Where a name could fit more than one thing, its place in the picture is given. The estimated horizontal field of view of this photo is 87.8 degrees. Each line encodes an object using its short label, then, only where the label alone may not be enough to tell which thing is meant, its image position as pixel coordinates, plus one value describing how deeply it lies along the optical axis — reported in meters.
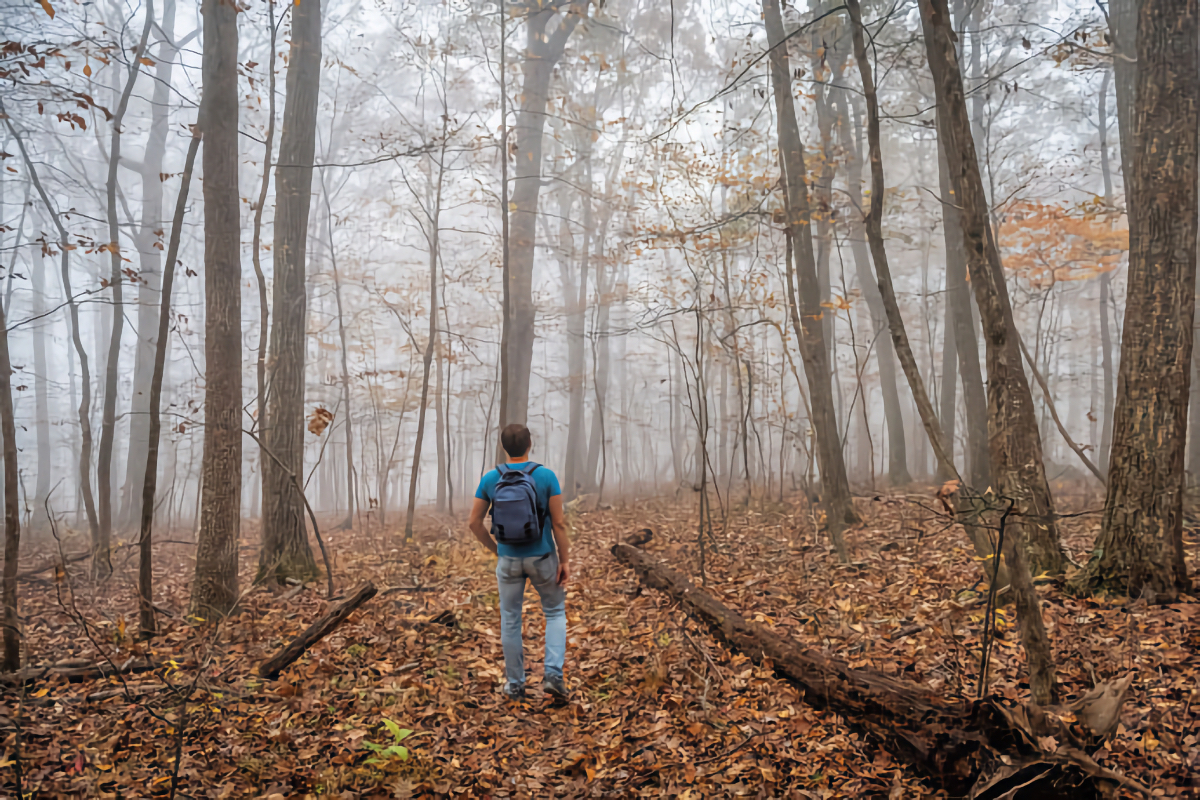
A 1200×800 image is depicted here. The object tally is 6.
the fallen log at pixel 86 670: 4.91
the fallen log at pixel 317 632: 4.85
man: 4.50
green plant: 3.59
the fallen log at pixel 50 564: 7.59
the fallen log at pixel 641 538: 8.67
